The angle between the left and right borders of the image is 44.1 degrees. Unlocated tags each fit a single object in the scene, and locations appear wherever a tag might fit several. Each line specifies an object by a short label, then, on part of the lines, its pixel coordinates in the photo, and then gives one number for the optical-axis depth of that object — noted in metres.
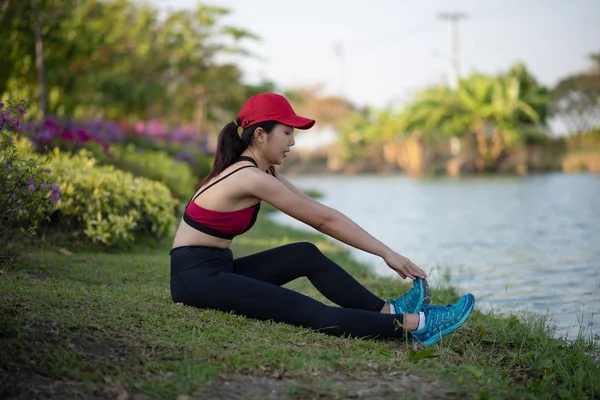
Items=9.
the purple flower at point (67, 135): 9.49
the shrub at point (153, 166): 10.78
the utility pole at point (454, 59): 41.30
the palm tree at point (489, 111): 36.00
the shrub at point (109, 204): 6.83
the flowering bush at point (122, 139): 9.45
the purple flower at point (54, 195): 5.06
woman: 3.83
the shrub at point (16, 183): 4.48
